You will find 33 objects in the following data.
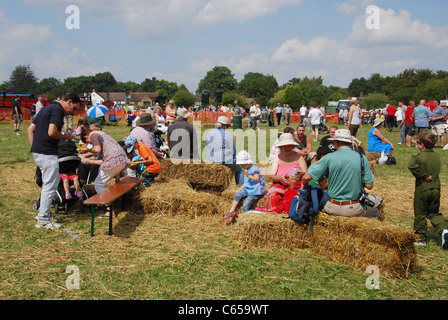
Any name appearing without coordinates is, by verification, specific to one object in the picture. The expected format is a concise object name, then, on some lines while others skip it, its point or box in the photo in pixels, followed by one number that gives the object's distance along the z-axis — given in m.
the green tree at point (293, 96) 88.75
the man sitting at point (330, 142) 6.92
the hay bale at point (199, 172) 8.74
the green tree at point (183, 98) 98.88
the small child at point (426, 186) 5.93
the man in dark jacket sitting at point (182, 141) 9.47
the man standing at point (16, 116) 21.45
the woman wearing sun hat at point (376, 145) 12.82
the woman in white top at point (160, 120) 14.31
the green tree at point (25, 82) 85.18
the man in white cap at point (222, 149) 8.83
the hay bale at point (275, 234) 5.54
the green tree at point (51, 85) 137.75
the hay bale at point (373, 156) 11.98
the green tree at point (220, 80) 148.88
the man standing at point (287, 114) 33.11
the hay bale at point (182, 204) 7.05
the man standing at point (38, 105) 22.61
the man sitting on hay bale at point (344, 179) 5.15
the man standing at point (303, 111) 28.63
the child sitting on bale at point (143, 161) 7.78
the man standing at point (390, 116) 25.58
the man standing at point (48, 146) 6.16
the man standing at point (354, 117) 15.19
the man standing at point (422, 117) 15.88
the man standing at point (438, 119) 16.73
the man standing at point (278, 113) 32.28
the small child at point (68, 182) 7.16
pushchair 7.14
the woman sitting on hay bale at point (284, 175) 6.13
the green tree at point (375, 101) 73.69
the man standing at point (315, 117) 19.31
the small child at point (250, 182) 6.57
